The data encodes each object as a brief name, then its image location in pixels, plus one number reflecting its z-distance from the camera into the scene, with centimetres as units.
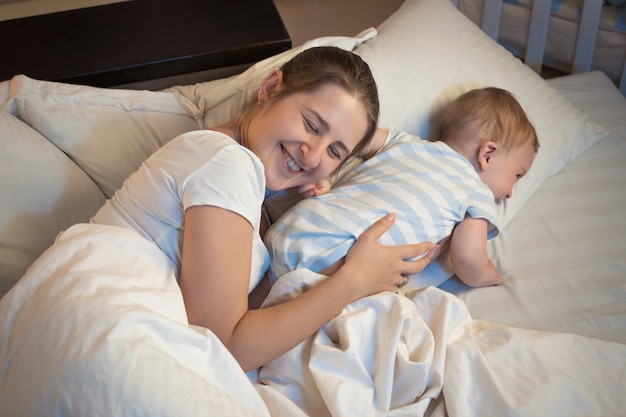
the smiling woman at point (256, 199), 98
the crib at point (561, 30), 197
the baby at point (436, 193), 118
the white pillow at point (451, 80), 149
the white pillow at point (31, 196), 118
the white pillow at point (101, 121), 133
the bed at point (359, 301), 85
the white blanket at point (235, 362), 82
